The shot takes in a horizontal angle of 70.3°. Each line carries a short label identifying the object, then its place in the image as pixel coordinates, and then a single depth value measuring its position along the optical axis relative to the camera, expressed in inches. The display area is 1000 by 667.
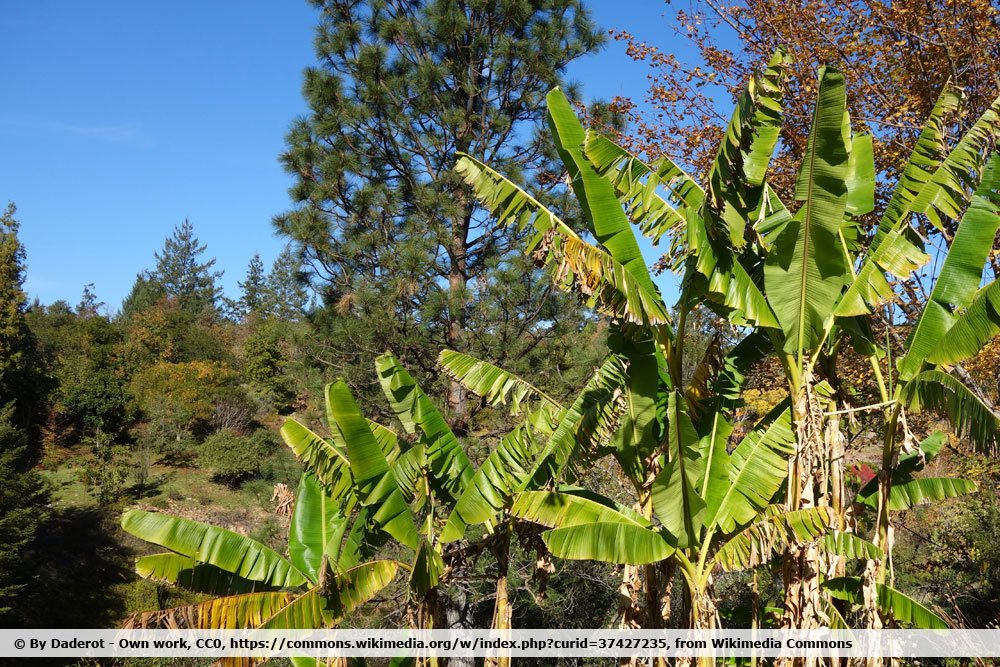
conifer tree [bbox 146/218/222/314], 2250.2
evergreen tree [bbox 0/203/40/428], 821.2
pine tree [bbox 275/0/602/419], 432.5
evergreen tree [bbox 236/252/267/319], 2400.0
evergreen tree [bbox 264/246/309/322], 2011.6
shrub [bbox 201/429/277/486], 944.9
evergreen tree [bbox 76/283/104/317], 1654.3
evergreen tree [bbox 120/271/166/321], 1729.8
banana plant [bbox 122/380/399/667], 180.2
